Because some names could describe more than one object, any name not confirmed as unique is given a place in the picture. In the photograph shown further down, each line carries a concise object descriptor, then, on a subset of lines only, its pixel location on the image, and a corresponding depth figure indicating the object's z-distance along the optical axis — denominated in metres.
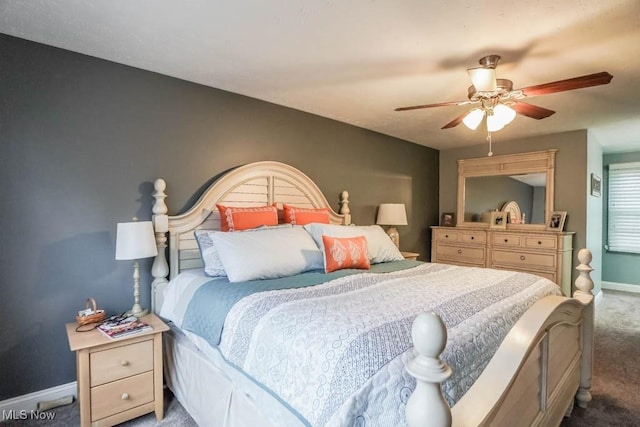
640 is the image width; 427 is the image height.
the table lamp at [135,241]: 2.09
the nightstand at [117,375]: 1.80
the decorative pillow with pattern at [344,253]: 2.43
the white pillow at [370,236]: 2.67
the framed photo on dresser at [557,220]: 4.05
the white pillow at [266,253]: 2.10
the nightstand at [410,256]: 4.05
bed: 1.02
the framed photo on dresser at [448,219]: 5.14
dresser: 3.90
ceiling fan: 2.05
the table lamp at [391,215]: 4.07
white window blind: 5.20
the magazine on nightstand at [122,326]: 1.93
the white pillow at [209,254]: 2.23
